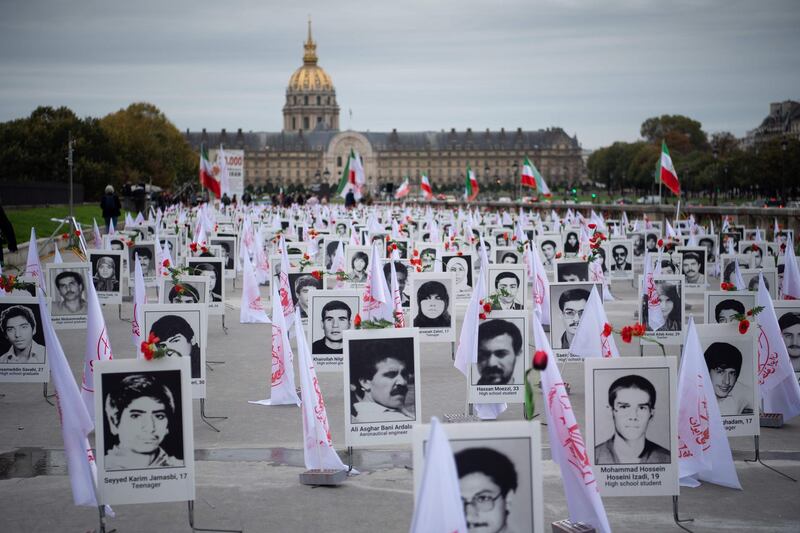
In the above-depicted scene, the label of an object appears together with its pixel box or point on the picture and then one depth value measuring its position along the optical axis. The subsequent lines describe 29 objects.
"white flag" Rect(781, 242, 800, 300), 14.16
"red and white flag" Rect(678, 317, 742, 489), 8.14
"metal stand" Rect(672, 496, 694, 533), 7.34
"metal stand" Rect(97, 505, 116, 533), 6.87
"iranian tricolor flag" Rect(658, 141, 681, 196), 32.47
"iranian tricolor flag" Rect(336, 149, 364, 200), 45.25
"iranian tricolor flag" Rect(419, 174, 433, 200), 65.74
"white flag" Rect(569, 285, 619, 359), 9.53
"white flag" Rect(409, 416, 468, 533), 4.85
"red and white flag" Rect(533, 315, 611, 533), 6.64
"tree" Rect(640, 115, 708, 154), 139.50
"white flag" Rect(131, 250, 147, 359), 10.59
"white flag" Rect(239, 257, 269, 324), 18.05
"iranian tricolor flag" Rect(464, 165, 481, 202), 58.73
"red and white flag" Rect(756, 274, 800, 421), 10.05
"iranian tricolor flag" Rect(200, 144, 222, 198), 39.56
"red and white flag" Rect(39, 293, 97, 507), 7.14
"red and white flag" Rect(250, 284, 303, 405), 10.89
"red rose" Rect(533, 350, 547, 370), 5.34
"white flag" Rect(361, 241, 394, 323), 12.86
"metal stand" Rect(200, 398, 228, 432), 10.43
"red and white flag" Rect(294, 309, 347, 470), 8.25
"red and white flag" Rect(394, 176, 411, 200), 73.00
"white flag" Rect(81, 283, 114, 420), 8.26
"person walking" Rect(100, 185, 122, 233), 29.91
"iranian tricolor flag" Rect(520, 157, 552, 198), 44.58
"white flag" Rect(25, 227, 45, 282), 15.05
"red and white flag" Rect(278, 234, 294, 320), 14.08
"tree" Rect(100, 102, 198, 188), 88.50
